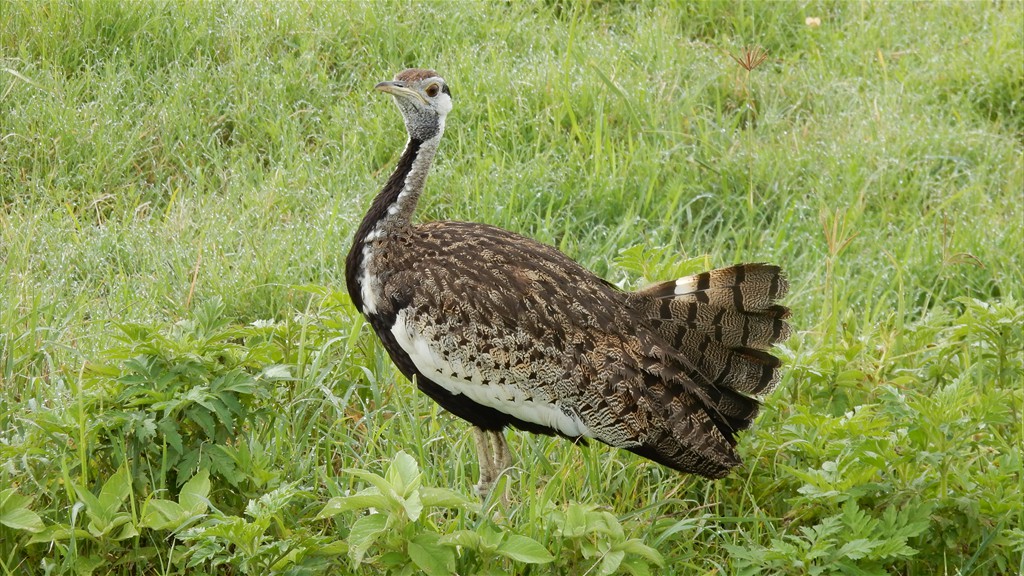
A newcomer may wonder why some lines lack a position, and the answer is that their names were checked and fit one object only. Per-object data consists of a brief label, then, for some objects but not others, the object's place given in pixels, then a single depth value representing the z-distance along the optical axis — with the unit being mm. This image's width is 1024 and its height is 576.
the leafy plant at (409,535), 6328
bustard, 7801
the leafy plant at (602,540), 6695
